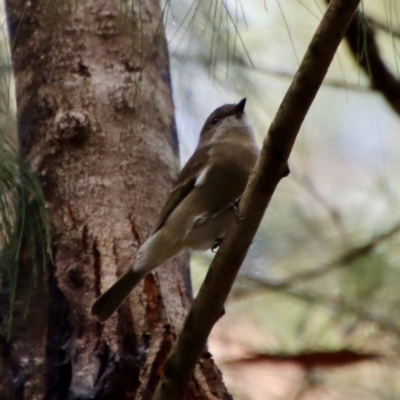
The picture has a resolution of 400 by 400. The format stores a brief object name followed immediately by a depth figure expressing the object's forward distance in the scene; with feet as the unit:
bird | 15.20
